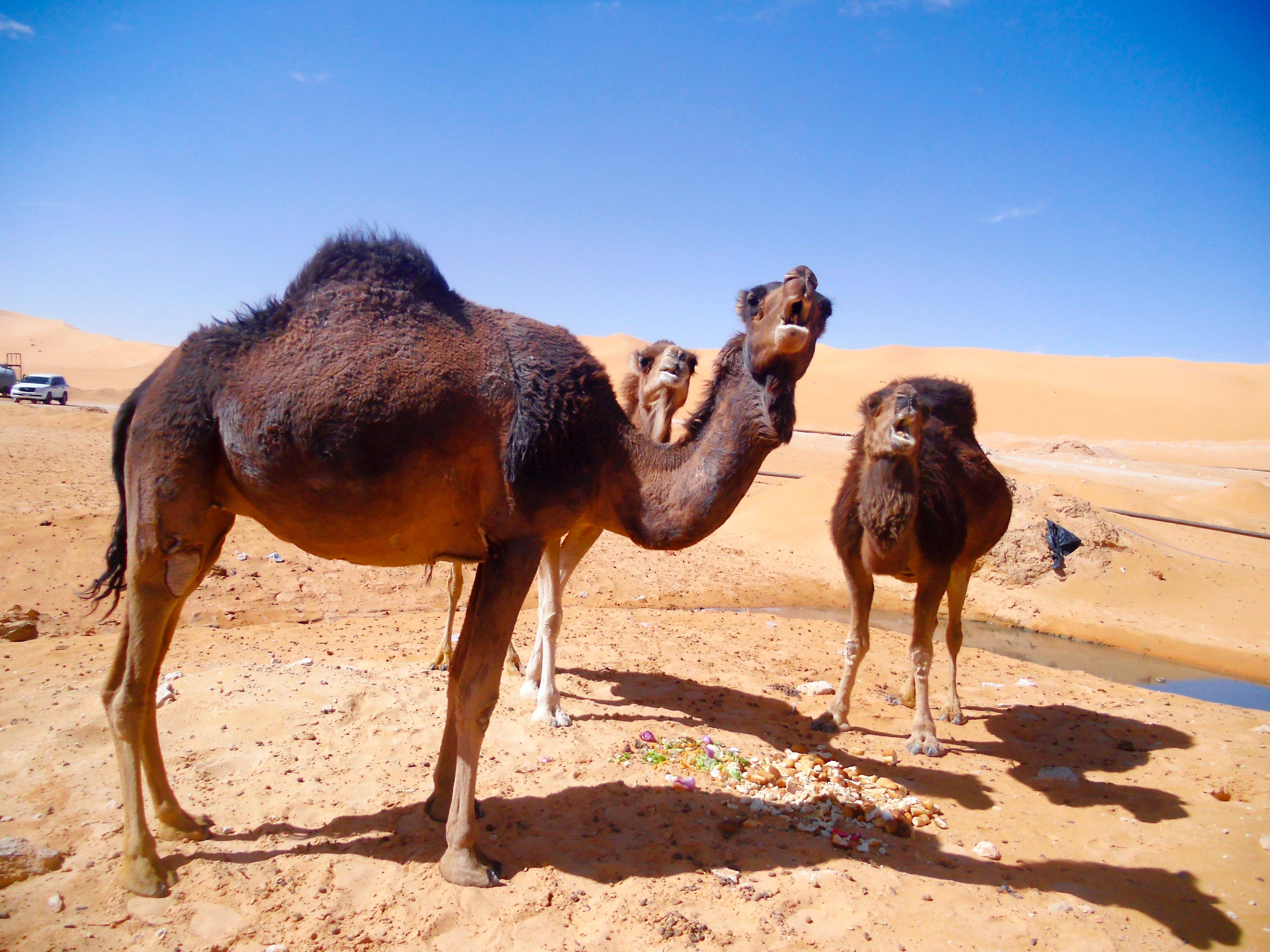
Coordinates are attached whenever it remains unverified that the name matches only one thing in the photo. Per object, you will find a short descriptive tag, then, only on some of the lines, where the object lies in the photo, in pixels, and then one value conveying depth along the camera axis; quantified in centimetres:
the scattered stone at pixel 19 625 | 644
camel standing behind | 560
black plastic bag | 1074
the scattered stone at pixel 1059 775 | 578
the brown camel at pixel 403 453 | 329
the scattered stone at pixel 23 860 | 336
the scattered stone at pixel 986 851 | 442
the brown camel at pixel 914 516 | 574
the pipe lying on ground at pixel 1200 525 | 1539
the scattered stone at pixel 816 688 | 727
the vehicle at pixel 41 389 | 2930
